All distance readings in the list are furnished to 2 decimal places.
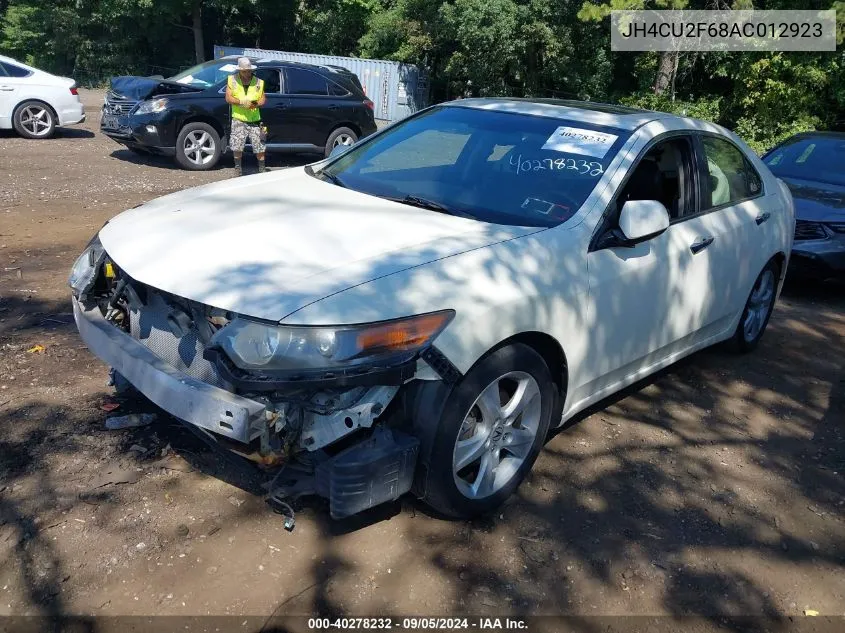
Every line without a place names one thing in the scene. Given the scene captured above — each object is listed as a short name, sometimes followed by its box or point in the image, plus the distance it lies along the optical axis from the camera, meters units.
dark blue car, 7.15
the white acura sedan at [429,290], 2.88
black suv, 11.88
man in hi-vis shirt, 10.98
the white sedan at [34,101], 13.63
